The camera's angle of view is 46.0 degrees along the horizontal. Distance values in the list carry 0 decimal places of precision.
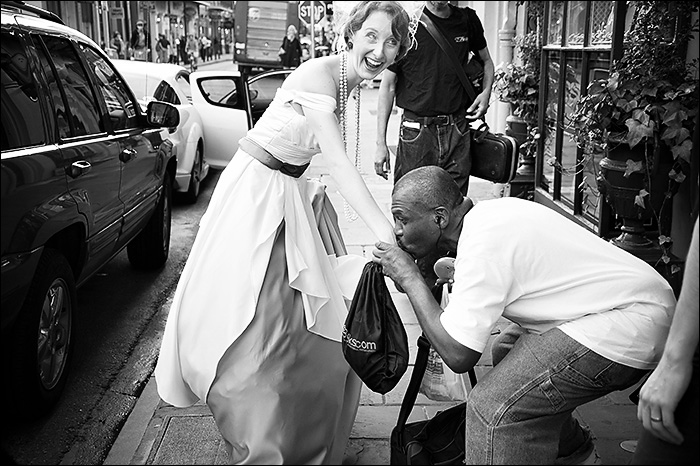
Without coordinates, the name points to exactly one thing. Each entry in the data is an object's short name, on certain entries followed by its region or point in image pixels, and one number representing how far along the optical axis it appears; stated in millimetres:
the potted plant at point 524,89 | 8266
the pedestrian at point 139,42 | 41469
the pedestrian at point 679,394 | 2053
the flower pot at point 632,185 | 4734
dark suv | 3596
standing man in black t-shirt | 5250
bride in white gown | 3145
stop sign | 29572
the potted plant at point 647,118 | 4621
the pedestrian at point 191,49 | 56259
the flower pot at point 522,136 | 8682
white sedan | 8922
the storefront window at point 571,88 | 6031
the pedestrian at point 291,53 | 23922
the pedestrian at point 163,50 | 45556
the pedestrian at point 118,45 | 38922
